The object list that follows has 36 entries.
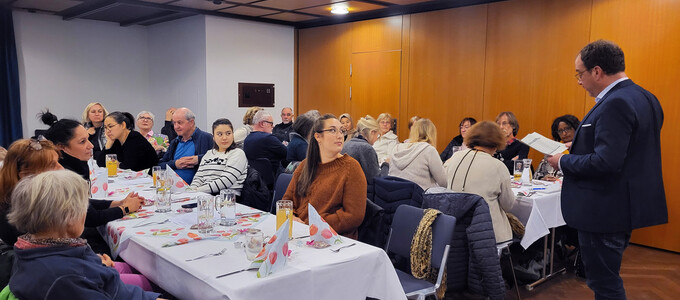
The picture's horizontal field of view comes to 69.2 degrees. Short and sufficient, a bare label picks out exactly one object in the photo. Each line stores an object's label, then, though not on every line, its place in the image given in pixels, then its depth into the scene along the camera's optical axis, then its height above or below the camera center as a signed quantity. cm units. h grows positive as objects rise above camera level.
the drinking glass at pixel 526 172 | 422 -66
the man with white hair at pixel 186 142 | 472 -49
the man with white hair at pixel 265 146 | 512 -56
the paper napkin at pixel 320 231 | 225 -63
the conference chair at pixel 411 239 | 262 -82
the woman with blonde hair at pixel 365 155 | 395 -49
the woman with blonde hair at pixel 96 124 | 567 -40
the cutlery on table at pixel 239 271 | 186 -69
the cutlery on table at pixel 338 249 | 217 -69
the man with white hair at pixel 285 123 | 804 -51
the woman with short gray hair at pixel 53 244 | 158 -52
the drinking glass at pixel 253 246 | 204 -63
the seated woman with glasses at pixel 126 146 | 469 -53
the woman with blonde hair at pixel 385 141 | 631 -63
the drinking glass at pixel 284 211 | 232 -56
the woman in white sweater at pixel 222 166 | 388 -59
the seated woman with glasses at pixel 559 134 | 459 -39
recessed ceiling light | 734 +127
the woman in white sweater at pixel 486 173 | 333 -54
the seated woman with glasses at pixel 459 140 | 591 -55
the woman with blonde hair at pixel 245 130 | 628 -50
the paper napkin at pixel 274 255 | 185 -62
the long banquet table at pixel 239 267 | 185 -71
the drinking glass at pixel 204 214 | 248 -62
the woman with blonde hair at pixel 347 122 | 704 -42
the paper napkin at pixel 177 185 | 350 -67
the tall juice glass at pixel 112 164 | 430 -65
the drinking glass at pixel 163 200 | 293 -65
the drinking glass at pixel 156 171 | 328 -54
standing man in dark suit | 228 -35
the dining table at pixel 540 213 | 367 -90
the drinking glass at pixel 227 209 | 262 -62
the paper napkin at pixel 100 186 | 353 -69
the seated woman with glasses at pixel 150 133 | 613 -55
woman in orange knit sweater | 289 -55
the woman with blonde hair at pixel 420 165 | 402 -58
